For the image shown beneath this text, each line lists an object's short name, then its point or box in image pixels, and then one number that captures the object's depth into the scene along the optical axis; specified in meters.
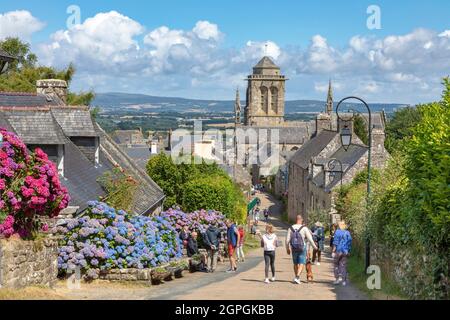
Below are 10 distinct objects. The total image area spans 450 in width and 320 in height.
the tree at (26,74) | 36.84
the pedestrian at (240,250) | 21.60
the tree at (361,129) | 67.38
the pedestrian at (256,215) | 51.62
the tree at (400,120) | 98.56
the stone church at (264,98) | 142.25
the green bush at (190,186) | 31.48
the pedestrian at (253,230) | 41.00
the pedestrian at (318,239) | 21.04
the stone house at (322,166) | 39.19
